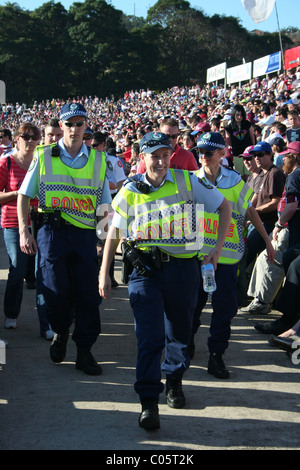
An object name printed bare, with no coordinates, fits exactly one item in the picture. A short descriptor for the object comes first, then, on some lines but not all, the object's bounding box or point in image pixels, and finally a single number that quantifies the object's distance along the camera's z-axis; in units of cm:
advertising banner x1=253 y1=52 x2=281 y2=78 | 3183
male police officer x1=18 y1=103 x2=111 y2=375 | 453
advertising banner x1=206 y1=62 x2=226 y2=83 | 4066
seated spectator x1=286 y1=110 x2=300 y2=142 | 1005
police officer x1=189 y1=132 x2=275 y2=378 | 463
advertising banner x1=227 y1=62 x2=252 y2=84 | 3569
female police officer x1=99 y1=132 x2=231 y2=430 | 373
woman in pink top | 554
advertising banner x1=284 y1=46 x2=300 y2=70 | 3656
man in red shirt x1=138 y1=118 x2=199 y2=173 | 673
